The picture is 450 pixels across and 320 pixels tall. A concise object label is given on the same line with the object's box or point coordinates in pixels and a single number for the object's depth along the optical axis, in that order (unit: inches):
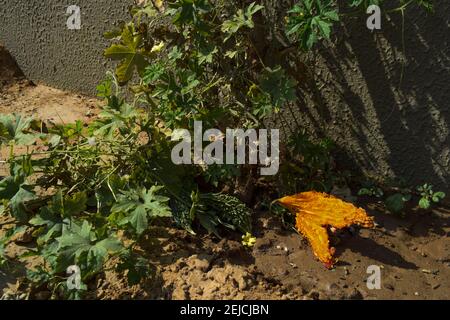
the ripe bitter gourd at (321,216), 84.9
